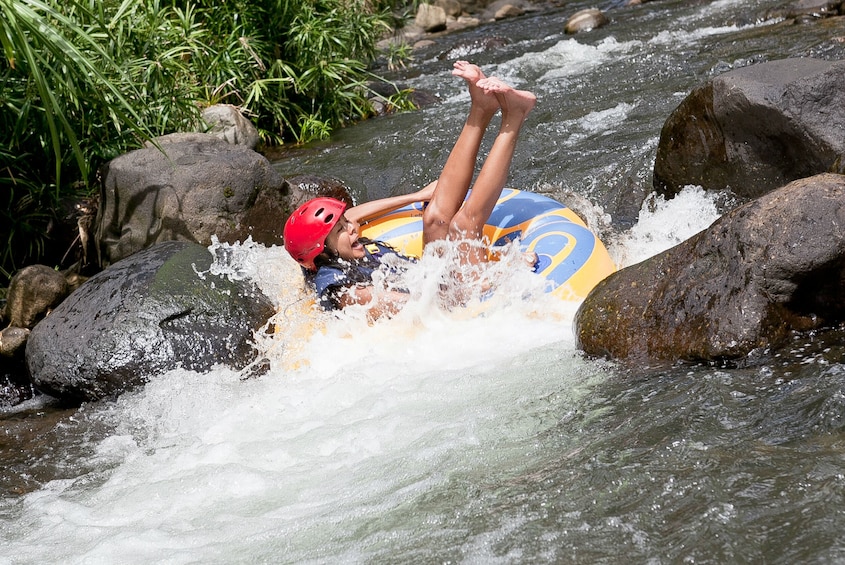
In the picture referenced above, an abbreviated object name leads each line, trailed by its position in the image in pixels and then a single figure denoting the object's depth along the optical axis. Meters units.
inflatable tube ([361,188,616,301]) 9.05
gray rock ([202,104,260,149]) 16.06
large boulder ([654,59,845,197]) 9.95
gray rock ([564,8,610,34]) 25.58
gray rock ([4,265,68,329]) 11.05
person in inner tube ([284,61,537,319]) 8.87
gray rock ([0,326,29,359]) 10.73
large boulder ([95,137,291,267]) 11.74
